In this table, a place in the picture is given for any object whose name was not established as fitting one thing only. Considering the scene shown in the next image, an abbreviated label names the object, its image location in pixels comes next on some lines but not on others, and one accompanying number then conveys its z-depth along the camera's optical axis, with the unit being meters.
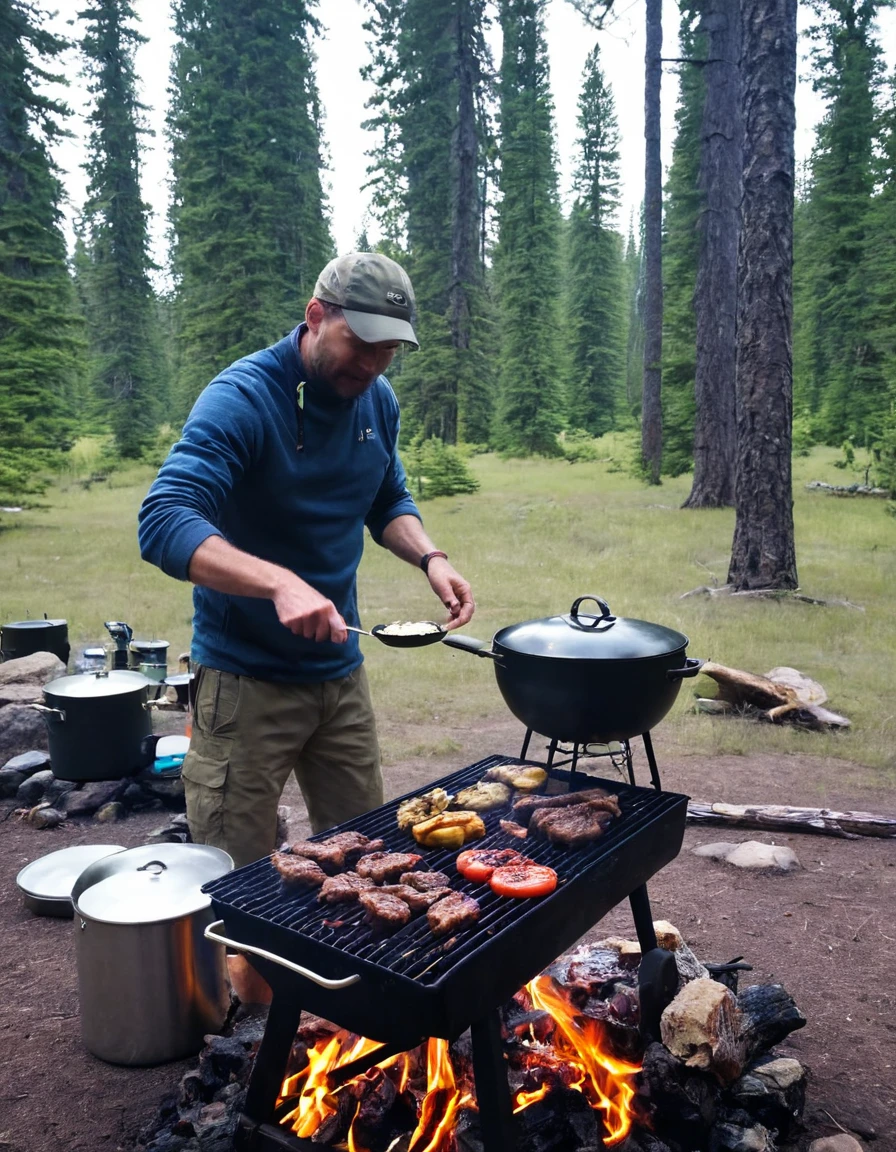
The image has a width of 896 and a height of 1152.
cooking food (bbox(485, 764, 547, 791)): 2.62
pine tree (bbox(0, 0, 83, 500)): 15.34
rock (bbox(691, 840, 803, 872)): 4.14
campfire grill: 1.67
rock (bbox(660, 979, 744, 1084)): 2.28
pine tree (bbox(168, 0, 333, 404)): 21.95
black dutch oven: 2.50
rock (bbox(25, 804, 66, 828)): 4.80
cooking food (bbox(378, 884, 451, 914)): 1.96
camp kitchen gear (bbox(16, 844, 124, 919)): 3.75
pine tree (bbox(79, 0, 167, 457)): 25.19
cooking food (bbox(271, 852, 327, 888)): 2.05
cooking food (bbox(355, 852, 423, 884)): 2.10
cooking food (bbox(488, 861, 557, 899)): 1.97
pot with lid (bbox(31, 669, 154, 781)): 4.85
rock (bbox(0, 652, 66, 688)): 6.34
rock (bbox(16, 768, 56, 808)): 5.10
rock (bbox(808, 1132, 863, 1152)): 2.24
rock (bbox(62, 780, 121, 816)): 4.95
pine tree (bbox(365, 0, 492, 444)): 20.88
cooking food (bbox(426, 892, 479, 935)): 1.85
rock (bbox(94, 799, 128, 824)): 4.91
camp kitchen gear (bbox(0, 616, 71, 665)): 6.86
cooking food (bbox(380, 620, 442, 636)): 2.60
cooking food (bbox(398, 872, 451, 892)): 2.06
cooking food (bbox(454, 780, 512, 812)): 2.52
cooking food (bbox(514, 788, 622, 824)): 2.43
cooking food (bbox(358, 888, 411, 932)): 1.87
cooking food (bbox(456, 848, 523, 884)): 2.12
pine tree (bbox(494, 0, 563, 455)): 27.77
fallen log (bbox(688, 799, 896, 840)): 4.48
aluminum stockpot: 2.66
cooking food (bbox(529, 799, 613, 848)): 2.22
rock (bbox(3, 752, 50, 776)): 5.29
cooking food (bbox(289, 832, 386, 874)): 2.16
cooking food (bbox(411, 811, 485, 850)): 2.30
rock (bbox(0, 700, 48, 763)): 5.75
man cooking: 2.52
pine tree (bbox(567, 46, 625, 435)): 34.88
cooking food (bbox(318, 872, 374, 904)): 1.99
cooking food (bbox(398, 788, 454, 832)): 2.40
